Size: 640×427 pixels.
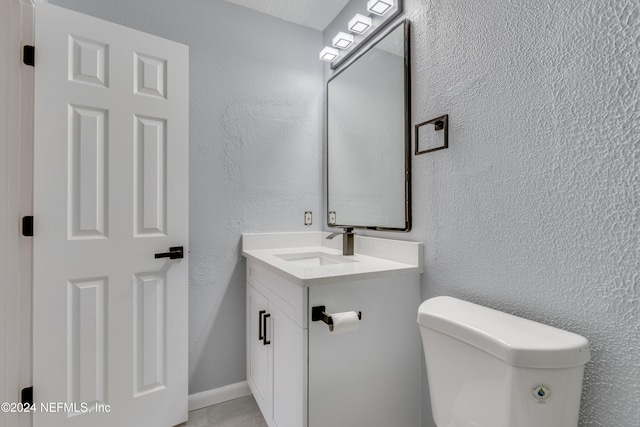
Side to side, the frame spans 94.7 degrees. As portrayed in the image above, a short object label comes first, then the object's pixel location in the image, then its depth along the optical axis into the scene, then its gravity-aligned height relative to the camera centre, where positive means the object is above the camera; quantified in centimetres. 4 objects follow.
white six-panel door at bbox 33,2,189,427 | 126 -4
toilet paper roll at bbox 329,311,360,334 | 104 -38
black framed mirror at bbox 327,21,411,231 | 142 +42
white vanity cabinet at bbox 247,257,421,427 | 109 -57
